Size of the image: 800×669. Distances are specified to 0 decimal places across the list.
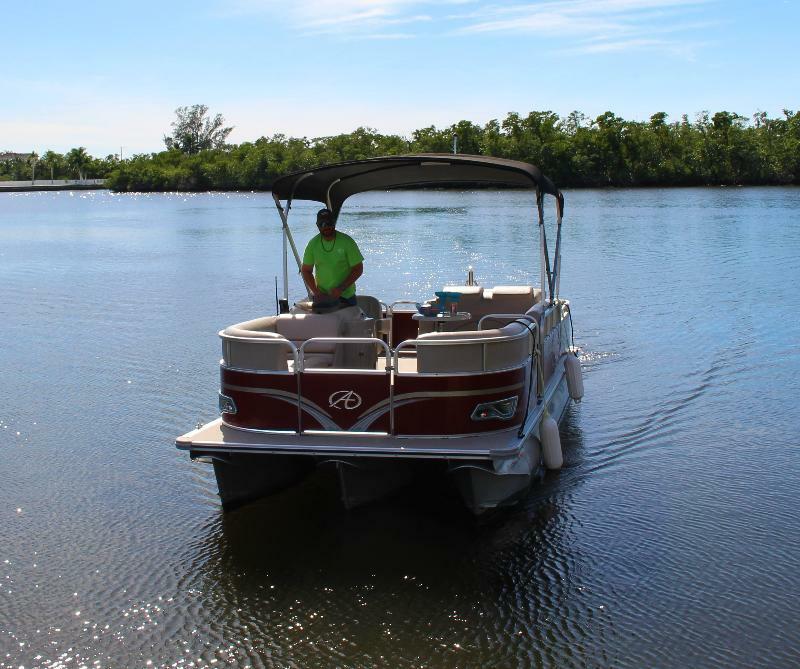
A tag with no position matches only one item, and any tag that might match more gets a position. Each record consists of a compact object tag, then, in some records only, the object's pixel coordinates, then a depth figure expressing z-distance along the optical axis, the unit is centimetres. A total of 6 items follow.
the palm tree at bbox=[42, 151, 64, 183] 17538
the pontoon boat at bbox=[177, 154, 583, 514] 675
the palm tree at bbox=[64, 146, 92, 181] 16675
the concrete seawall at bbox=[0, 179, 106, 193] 14875
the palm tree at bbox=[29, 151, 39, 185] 17255
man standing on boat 843
